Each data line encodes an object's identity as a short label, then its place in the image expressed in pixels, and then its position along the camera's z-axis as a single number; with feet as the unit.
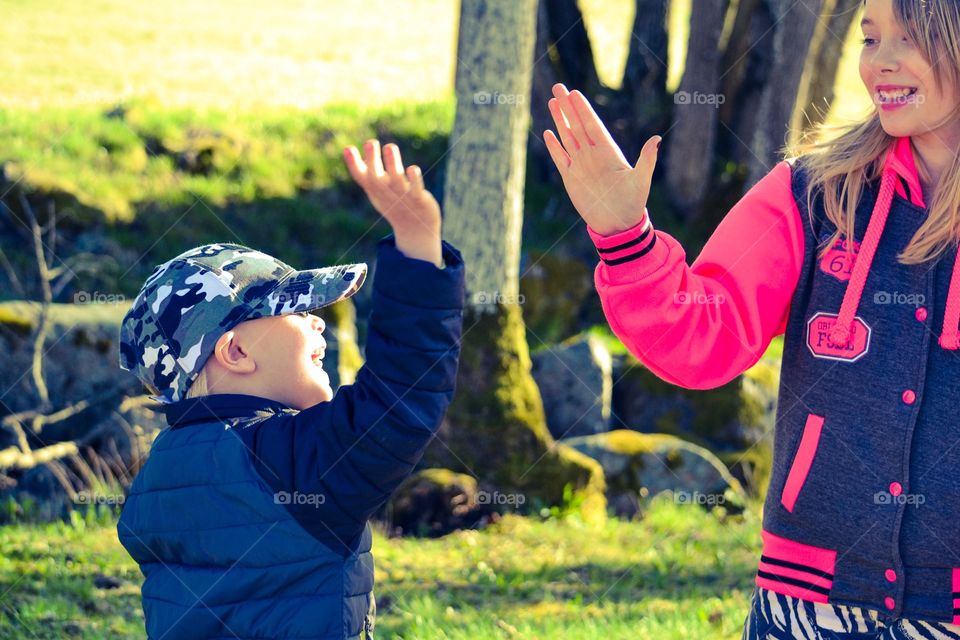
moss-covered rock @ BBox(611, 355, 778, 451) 26.76
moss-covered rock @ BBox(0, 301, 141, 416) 21.27
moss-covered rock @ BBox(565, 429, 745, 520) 23.20
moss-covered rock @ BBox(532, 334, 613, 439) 25.88
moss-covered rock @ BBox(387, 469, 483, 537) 20.30
